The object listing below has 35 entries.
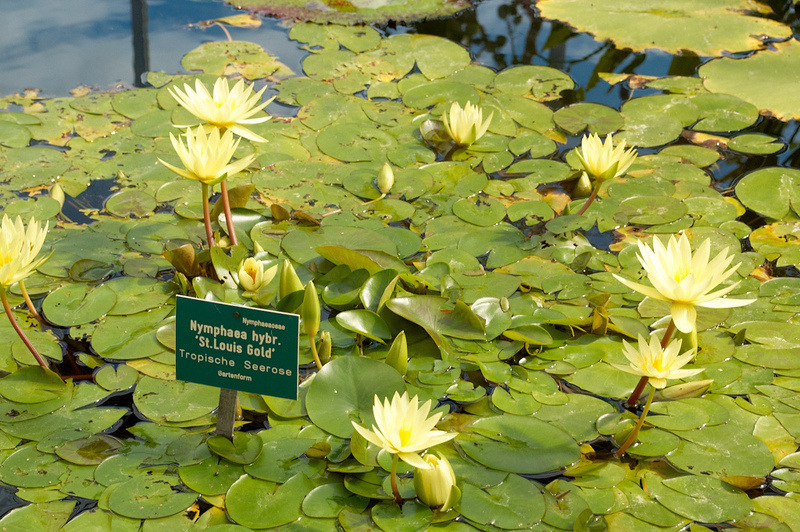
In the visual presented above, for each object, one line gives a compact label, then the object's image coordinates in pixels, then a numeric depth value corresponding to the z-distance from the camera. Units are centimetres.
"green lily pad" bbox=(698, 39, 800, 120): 400
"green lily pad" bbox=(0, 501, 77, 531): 181
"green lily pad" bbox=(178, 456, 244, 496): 193
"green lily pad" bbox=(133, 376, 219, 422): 215
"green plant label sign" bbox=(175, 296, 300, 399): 185
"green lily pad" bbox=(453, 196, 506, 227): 310
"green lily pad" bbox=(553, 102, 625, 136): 378
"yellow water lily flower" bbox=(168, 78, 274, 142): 255
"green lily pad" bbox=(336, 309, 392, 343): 235
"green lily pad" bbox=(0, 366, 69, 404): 219
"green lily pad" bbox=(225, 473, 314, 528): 184
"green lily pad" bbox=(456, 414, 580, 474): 198
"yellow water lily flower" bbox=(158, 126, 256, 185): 234
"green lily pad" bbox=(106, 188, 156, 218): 310
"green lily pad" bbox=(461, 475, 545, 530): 183
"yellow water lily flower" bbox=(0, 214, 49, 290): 200
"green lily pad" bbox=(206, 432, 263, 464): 198
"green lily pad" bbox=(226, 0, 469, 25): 486
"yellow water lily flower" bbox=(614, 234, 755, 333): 193
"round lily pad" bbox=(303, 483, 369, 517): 186
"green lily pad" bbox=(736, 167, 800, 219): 321
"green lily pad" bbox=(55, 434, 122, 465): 199
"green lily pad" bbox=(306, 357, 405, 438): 208
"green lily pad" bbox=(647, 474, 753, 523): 189
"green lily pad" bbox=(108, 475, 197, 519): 184
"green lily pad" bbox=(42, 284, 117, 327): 250
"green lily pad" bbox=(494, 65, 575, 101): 416
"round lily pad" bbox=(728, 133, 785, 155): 361
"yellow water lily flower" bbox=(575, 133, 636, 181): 277
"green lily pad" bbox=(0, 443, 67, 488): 193
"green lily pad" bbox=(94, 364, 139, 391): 226
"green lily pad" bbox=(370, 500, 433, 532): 181
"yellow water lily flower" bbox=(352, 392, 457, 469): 167
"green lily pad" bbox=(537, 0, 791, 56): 465
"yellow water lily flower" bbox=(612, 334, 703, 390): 188
